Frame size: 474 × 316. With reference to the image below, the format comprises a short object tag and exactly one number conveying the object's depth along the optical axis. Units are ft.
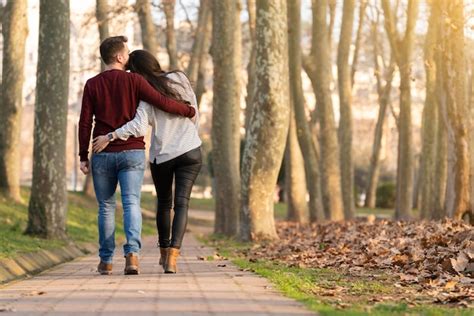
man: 38.68
